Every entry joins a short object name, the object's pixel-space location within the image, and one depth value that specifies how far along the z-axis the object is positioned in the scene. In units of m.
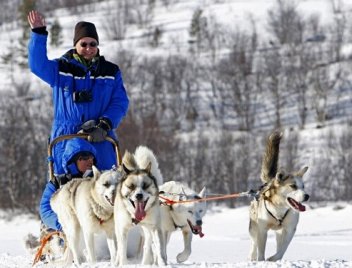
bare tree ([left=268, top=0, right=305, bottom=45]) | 121.06
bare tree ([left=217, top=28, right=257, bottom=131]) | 107.14
